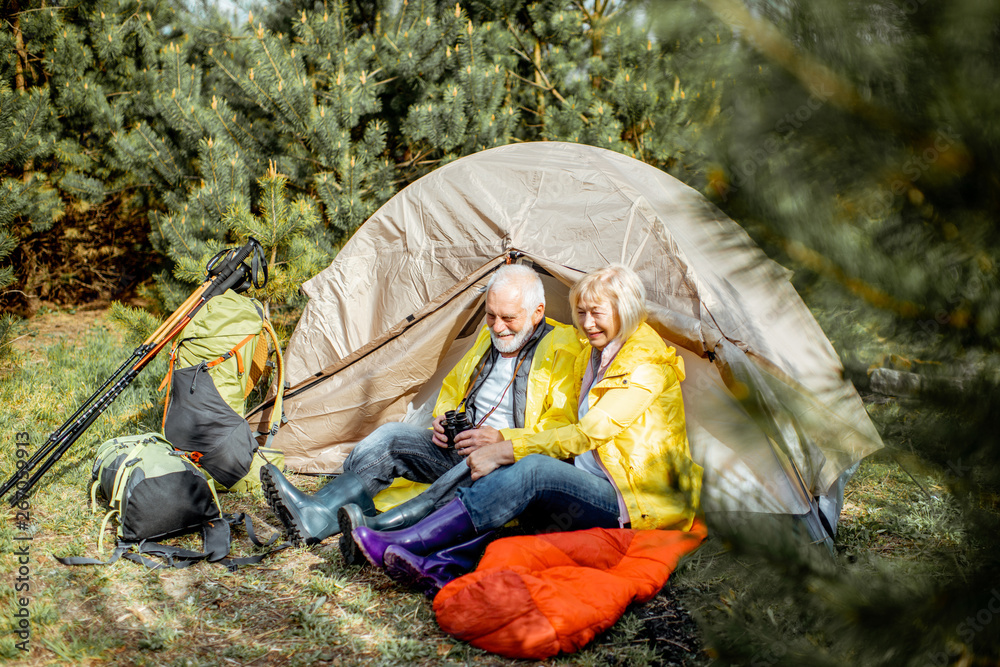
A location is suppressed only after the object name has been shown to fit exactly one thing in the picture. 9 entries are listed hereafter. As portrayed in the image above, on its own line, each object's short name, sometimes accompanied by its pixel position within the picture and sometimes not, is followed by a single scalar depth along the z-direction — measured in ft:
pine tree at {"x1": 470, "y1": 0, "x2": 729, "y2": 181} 17.53
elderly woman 7.73
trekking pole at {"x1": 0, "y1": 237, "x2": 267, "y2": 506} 8.83
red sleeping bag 6.57
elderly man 8.86
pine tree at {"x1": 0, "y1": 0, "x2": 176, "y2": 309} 18.98
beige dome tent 9.00
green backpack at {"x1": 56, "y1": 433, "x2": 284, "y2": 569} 8.47
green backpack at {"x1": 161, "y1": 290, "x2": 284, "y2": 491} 10.18
